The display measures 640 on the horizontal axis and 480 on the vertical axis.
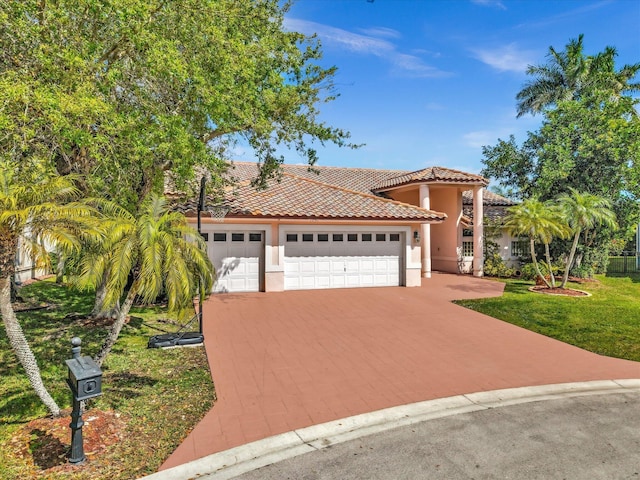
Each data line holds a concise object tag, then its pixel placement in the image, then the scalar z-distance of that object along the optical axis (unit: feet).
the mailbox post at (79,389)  14.35
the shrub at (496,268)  70.12
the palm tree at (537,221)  52.60
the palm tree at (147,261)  18.90
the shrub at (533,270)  65.81
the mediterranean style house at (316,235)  49.47
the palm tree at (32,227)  15.11
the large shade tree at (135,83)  24.25
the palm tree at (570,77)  81.46
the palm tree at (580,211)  51.60
